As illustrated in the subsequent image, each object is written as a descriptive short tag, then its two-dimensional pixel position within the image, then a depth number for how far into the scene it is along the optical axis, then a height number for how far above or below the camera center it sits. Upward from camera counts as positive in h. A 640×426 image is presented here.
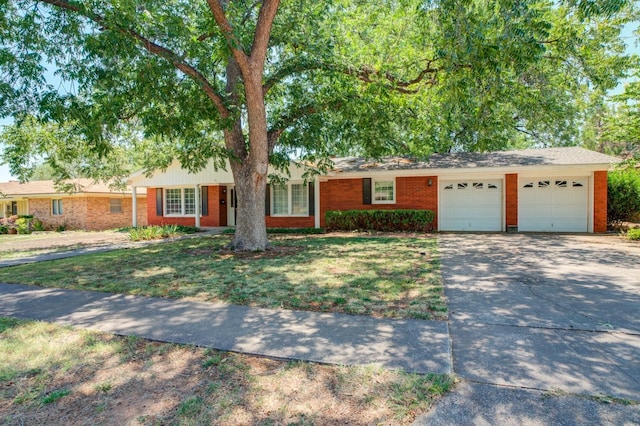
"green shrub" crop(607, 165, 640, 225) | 15.12 +0.33
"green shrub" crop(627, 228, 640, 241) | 11.36 -1.01
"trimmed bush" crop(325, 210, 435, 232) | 15.31 -0.68
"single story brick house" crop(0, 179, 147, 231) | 23.66 +0.13
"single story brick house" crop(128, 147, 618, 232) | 14.38 +0.61
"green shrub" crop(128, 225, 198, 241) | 14.73 -1.14
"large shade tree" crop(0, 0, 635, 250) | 6.89 +3.16
